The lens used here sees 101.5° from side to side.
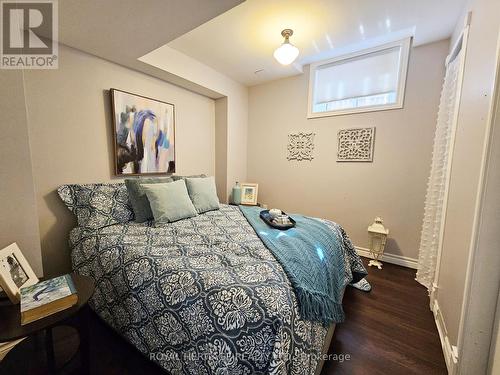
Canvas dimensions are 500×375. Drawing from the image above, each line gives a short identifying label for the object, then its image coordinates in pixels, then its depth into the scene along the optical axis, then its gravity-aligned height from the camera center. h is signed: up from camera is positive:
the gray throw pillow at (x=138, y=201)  1.96 -0.36
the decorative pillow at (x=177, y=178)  2.49 -0.17
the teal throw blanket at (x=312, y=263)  1.04 -0.59
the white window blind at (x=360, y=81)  2.46 +1.15
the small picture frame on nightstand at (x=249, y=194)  3.42 -0.47
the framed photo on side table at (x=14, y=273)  0.97 -0.59
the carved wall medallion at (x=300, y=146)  3.11 +0.33
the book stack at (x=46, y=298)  0.87 -0.62
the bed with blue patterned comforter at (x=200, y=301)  0.84 -0.67
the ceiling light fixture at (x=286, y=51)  2.02 +1.15
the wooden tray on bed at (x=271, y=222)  1.78 -0.51
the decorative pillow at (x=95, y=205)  1.77 -0.38
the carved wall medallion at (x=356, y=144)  2.65 +0.32
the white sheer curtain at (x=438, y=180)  1.76 -0.09
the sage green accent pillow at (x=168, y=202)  1.92 -0.37
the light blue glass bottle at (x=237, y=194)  3.41 -0.47
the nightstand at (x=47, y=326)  0.83 -0.68
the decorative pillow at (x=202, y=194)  2.36 -0.35
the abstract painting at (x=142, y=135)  2.18 +0.34
